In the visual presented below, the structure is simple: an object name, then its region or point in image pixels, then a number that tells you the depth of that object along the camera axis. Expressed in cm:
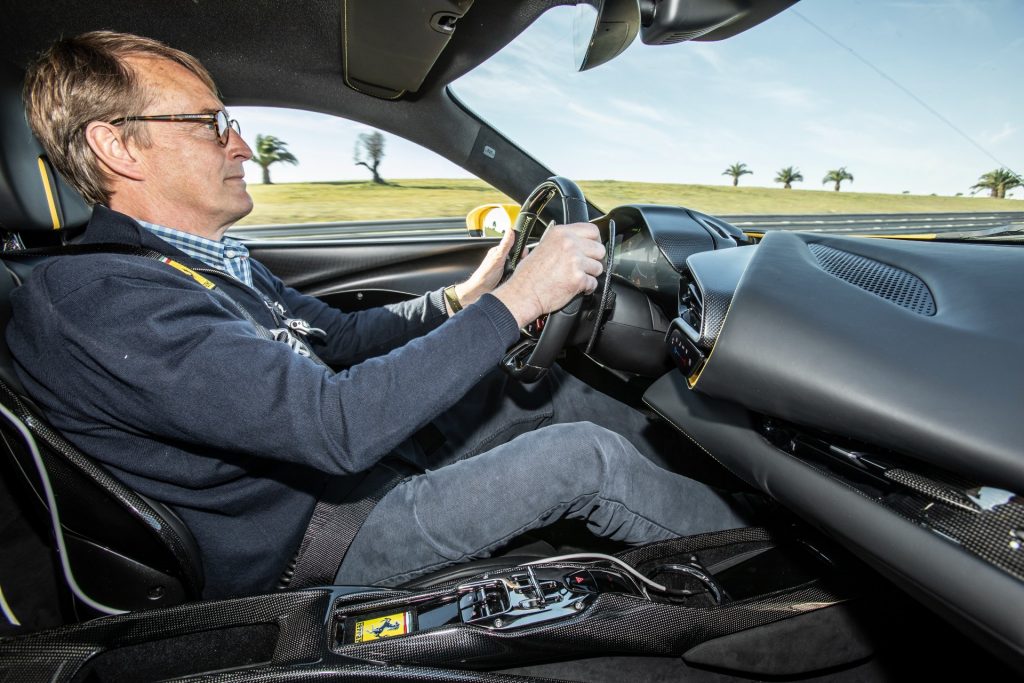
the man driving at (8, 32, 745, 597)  90
